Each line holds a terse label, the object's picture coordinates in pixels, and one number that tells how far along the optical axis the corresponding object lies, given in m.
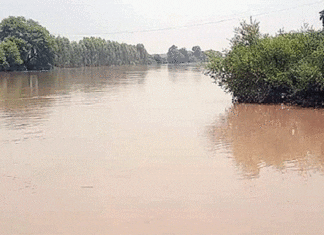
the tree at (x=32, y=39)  89.31
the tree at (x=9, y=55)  78.54
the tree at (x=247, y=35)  23.88
